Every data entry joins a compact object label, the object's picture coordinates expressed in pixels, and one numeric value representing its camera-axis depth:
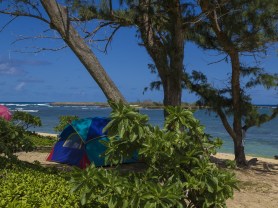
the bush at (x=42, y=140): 13.04
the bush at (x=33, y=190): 3.70
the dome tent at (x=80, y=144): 8.77
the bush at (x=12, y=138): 6.11
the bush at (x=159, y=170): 3.31
